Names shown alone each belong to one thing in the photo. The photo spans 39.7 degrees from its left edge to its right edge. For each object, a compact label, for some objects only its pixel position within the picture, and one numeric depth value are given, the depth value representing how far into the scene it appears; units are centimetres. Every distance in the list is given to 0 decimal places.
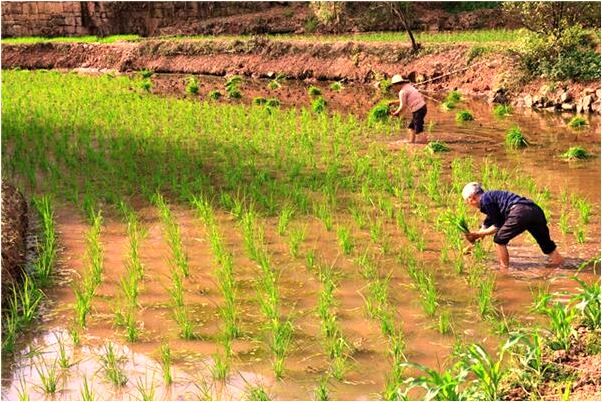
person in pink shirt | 944
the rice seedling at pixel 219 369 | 374
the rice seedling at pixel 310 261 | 528
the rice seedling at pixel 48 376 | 373
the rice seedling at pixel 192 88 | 1656
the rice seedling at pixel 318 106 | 1279
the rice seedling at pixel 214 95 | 1544
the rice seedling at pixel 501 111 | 1243
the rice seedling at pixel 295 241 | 558
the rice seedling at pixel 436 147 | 911
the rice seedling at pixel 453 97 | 1386
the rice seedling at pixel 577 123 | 1106
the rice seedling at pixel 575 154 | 866
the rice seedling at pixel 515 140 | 949
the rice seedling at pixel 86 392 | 350
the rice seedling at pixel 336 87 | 1705
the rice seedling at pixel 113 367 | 379
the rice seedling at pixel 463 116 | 1167
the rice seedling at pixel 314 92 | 1598
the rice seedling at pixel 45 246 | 521
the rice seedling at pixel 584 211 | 610
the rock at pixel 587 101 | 1276
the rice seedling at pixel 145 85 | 1678
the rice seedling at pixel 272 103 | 1337
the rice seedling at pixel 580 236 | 564
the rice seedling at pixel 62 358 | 397
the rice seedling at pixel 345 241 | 557
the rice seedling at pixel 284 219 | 606
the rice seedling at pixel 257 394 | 341
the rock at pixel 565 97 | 1326
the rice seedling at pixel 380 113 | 1132
